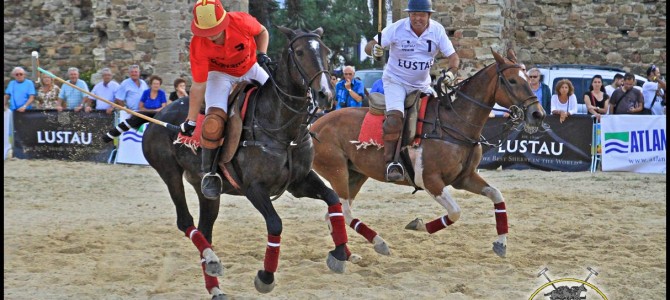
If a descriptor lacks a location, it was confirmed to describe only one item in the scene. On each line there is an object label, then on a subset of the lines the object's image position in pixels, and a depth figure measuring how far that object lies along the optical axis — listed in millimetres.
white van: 17219
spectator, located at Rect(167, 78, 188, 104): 15024
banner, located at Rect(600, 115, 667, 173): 14352
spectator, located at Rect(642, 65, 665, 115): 15719
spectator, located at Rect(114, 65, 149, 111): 15891
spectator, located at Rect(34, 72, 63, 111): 16844
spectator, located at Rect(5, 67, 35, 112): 16797
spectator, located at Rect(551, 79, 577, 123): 14656
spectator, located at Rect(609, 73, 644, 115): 15039
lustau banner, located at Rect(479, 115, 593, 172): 14617
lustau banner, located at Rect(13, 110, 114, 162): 15922
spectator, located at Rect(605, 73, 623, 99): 15938
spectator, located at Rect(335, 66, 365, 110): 15062
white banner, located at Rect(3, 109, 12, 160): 16406
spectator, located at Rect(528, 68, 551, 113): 15090
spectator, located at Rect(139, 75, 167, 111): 15344
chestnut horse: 8148
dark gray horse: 6469
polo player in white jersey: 8516
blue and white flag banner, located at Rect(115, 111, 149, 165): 15617
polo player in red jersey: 6707
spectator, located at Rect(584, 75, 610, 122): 15156
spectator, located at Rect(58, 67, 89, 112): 16625
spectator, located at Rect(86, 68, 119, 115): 16500
